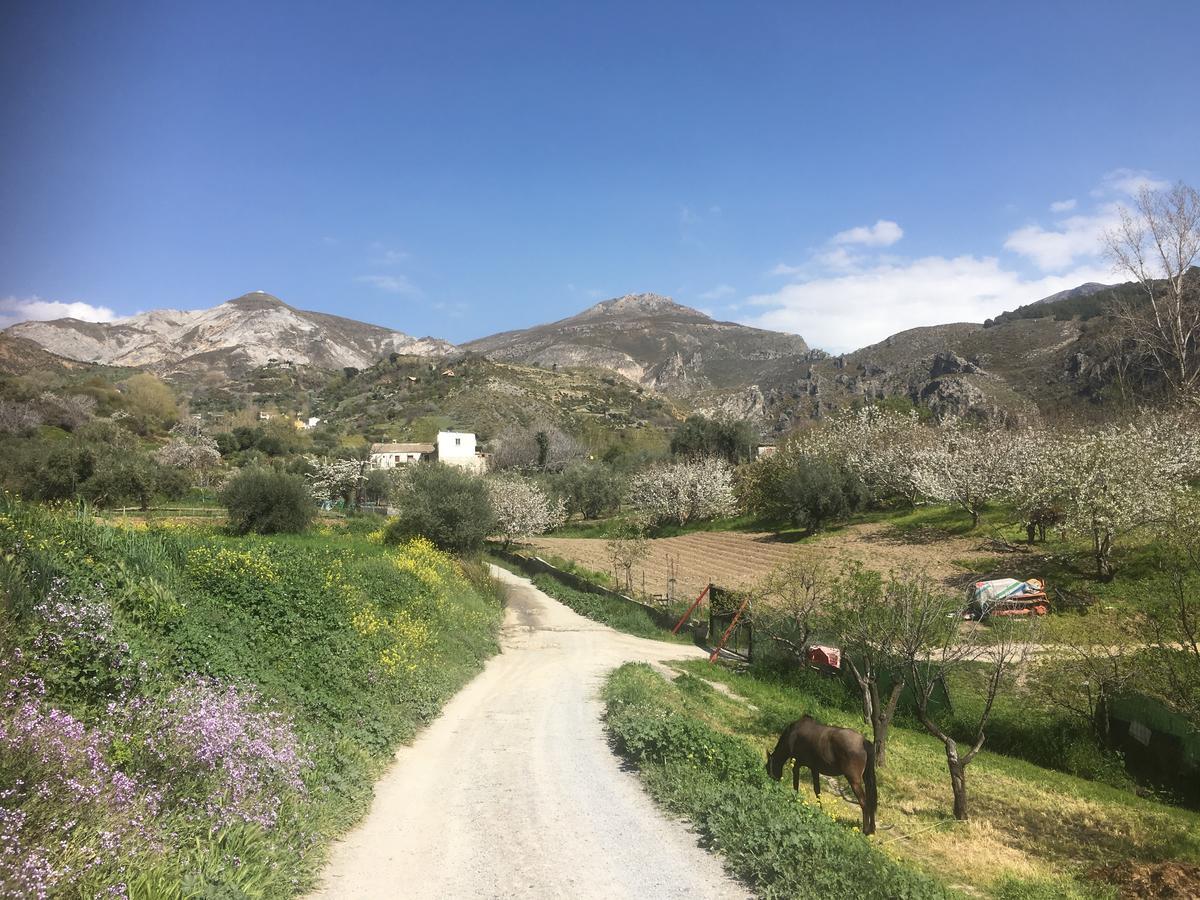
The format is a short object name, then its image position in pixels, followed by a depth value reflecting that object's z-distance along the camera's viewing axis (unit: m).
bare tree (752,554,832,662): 20.00
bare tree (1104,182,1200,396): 33.03
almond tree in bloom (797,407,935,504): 44.66
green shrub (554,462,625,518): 65.44
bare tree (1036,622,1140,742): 13.68
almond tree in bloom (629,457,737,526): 56.19
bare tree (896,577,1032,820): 10.59
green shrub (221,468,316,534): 31.97
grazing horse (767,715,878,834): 8.67
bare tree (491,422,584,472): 81.00
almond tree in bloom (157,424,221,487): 55.14
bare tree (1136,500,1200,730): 11.20
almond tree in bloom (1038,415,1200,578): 23.55
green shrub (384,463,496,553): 32.12
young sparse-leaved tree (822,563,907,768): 12.98
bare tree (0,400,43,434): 52.78
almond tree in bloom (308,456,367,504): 60.16
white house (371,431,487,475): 77.81
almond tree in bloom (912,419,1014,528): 35.53
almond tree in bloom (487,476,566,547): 47.22
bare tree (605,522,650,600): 32.56
